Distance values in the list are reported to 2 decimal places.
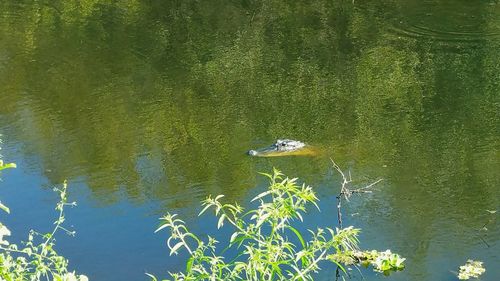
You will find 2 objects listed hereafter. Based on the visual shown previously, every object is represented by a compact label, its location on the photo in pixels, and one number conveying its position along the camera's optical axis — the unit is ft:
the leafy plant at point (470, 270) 20.21
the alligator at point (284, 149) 28.86
